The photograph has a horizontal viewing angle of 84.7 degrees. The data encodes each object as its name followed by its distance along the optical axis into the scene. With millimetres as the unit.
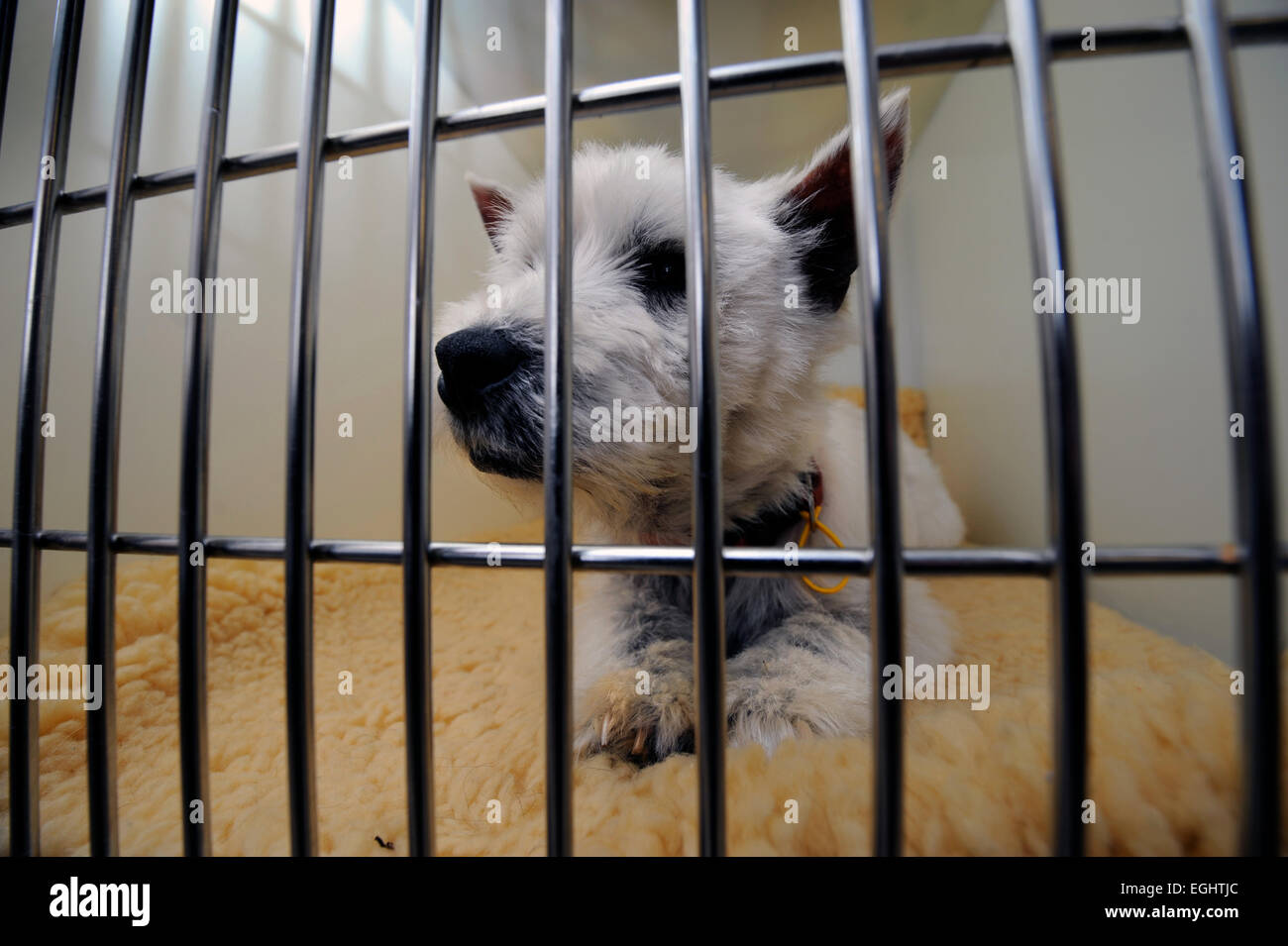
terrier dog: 211
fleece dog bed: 150
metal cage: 125
